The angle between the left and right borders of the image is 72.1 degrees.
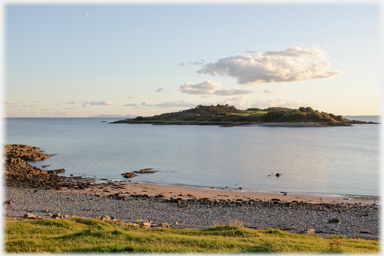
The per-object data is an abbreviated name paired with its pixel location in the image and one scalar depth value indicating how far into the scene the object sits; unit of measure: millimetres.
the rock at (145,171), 30536
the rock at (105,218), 12936
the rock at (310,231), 11961
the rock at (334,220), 14027
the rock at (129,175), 27847
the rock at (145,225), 11577
